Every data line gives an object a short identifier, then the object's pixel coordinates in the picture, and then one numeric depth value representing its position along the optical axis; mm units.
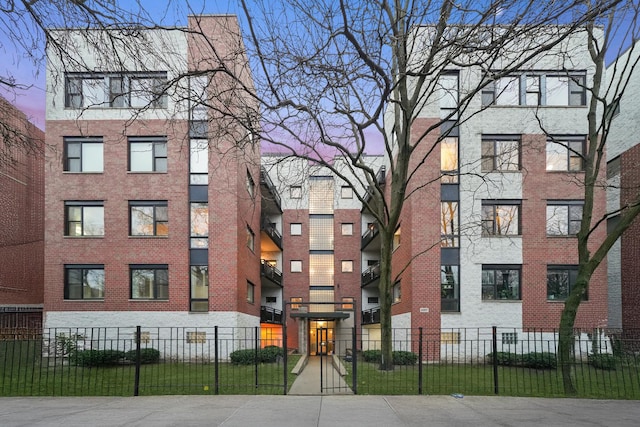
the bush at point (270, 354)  20041
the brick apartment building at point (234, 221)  22363
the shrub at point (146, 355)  19212
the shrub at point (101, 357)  17423
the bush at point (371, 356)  19766
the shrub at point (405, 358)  18988
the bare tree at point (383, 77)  7633
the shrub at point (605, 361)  16764
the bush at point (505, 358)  18891
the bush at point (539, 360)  18373
